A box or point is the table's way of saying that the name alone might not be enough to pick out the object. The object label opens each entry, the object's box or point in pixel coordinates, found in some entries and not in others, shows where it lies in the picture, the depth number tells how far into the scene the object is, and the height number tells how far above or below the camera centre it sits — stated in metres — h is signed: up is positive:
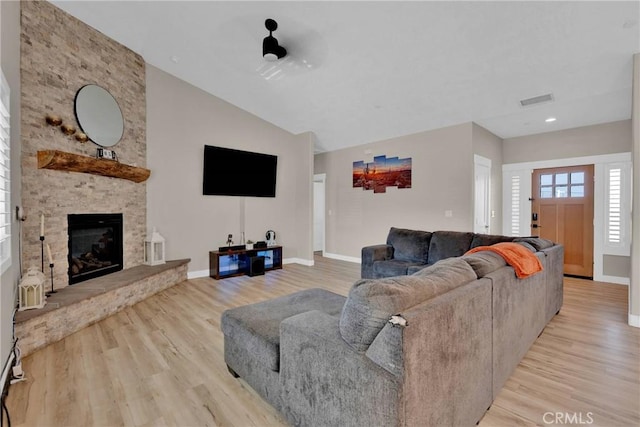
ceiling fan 3.09 +1.83
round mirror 3.35 +1.17
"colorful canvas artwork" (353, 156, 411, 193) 5.59 +0.78
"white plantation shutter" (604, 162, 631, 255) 4.43 +0.06
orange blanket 1.97 -0.33
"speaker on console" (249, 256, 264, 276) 4.96 -0.95
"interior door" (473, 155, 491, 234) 4.96 +0.30
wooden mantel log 2.80 +0.50
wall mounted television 4.97 +0.70
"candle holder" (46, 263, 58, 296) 2.86 -0.83
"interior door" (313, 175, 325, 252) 7.64 -0.11
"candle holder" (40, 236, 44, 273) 2.84 -0.45
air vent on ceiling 3.83 +1.53
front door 4.81 +0.01
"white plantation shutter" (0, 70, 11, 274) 1.97 +0.21
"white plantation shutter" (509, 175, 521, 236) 5.51 +0.13
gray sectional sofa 1.07 -0.65
